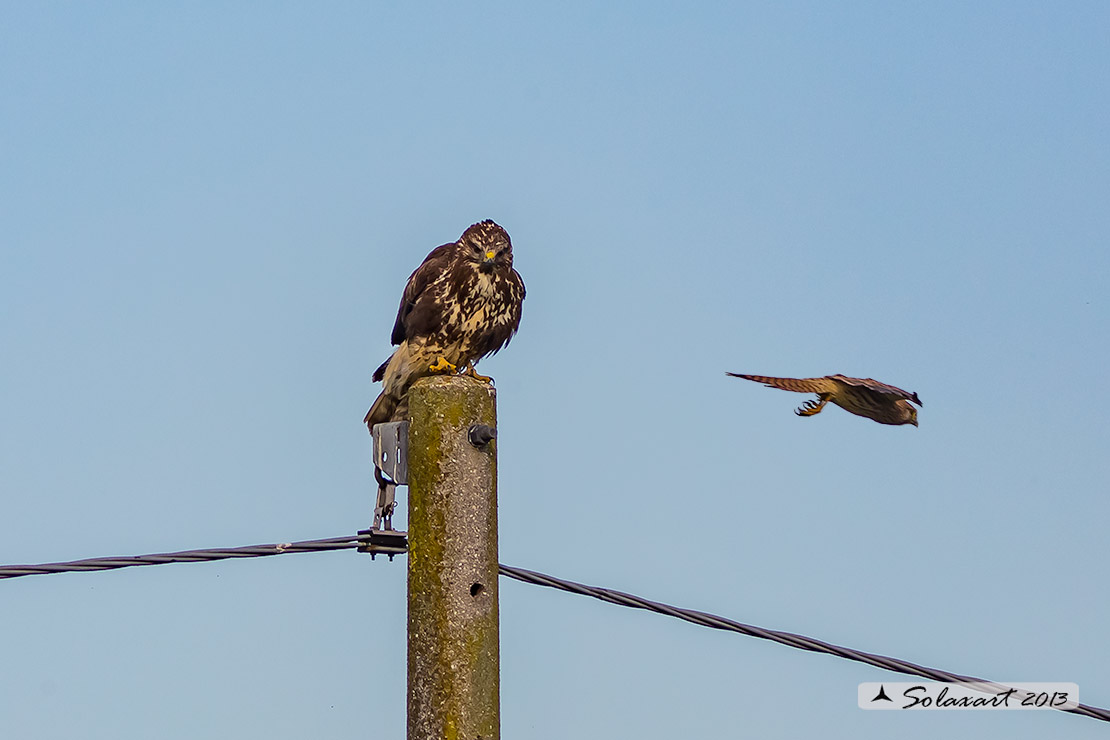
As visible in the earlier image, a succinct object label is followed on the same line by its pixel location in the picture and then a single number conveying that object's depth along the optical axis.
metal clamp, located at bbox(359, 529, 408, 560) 11.02
